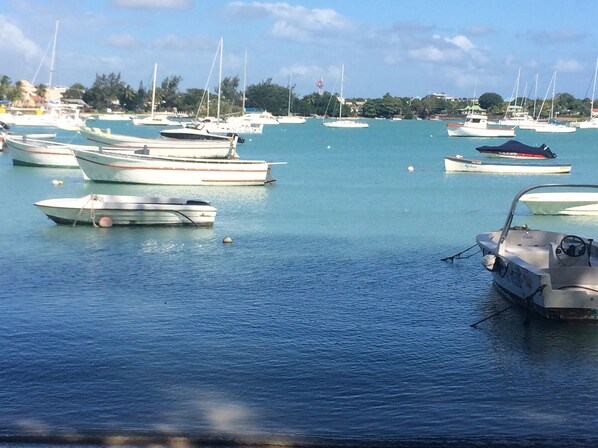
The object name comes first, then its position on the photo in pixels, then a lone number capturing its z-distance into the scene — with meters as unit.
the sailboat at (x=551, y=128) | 135.50
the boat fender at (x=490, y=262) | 16.84
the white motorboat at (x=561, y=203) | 29.48
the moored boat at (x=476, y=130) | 108.94
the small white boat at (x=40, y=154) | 47.44
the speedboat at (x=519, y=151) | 63.62
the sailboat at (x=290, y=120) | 185.38
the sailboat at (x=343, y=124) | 153.12
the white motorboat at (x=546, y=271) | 14.92
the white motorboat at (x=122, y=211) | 25.19
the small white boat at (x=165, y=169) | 37.69
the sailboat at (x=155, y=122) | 128.75
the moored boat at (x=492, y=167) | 50.12
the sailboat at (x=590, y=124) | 159.88
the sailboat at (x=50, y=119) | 98.75
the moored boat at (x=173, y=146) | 48.06
